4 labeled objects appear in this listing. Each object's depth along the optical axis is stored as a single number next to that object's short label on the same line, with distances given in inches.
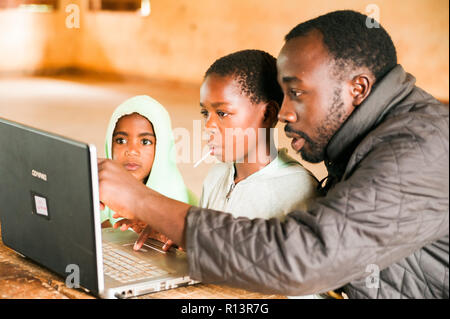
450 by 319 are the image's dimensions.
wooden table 60.0
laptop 57.5
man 55.1
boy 71.8
